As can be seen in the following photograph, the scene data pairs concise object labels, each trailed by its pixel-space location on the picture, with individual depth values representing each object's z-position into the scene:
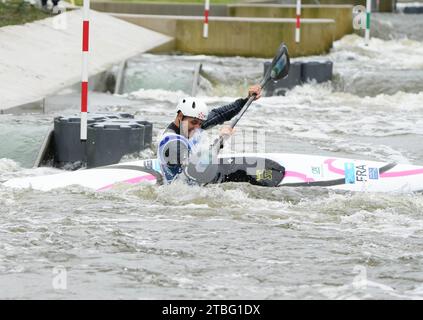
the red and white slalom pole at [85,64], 18.78
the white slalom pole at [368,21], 38.59
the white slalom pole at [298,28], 35.90
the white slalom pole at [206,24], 35.36
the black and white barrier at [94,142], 19.53
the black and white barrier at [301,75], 31.73
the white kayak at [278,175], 17.55
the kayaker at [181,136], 16.57
